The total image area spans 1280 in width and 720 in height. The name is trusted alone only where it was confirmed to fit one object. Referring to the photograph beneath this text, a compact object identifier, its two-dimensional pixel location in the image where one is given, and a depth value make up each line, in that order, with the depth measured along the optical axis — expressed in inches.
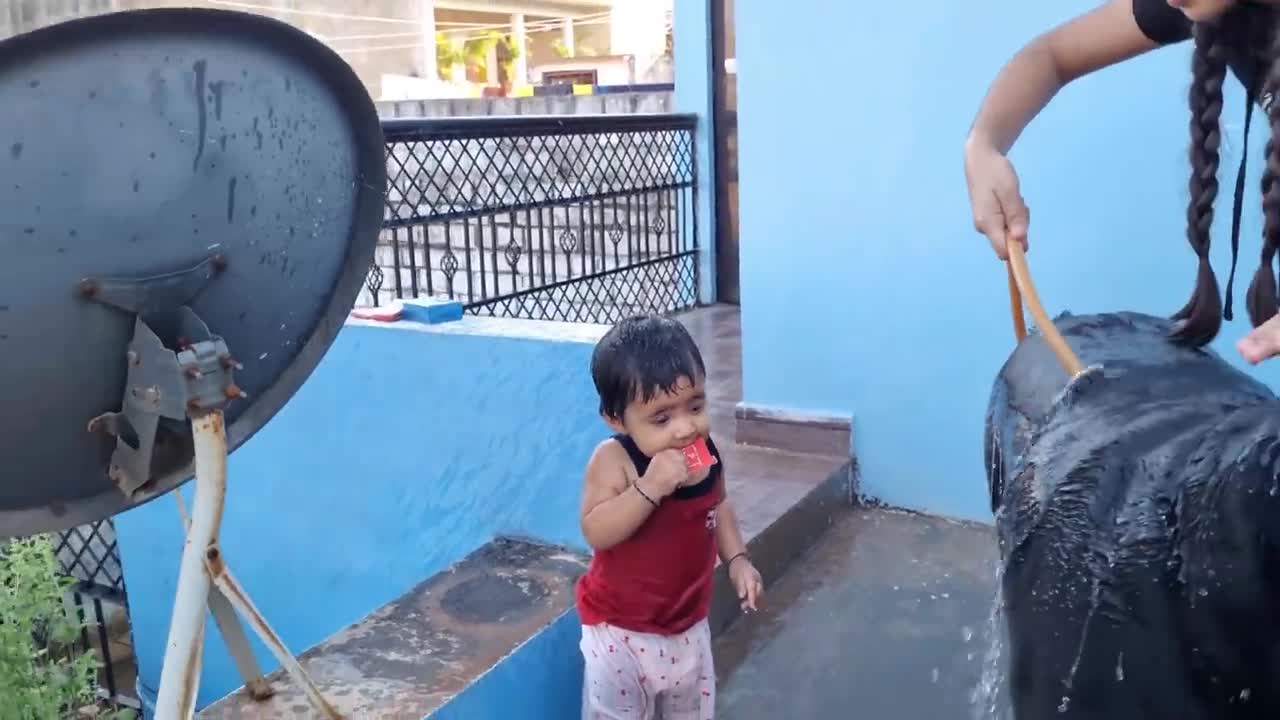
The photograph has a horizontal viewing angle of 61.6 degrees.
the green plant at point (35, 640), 112.0
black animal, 28.0
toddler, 72.4
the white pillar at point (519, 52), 1166.3
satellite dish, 44.6
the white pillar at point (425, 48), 1018.7
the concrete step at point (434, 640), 75.4
